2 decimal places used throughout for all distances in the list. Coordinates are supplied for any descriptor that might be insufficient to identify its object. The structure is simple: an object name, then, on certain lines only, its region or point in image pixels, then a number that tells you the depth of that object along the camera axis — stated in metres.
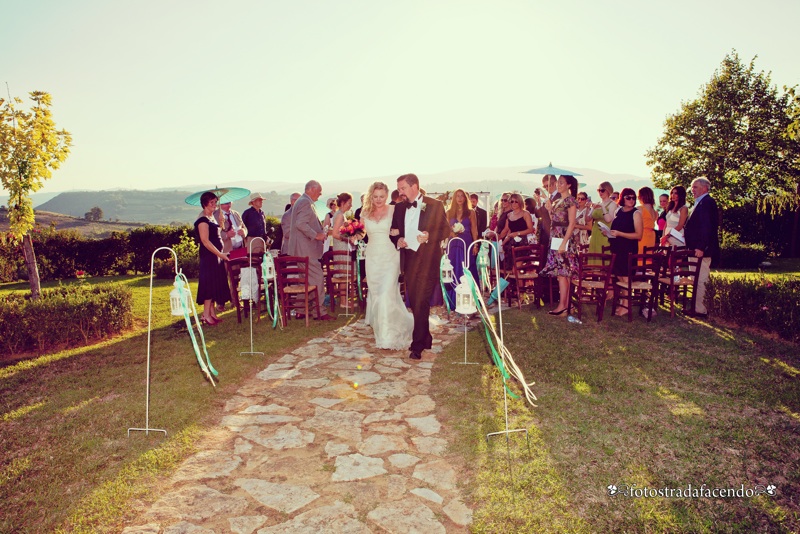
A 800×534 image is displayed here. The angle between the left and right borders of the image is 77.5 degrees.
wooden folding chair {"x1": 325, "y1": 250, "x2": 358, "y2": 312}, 9.61
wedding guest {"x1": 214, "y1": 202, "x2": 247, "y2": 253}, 9.87
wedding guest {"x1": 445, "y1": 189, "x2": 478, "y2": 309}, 8.30
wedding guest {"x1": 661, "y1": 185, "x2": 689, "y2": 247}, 9.28
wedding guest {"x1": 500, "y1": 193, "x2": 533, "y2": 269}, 9.80
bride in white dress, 7.04
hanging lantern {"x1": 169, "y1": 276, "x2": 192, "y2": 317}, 4.37
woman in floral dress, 8.20
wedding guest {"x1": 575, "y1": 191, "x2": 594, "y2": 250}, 9.65
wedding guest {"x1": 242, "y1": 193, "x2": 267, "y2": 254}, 10.70
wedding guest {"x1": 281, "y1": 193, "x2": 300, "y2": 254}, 9.23
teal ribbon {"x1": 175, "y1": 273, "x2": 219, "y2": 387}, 4.41
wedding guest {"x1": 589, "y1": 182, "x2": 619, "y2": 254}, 9.45
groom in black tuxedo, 6.37
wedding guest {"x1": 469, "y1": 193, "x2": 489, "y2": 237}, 10.52
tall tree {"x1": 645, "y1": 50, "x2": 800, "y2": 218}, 19.97
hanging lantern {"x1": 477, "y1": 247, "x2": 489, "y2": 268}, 5.66
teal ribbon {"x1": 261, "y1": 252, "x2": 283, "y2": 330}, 7.30
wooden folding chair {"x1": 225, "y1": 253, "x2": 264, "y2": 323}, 8.96
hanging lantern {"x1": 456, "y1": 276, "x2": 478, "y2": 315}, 4.86
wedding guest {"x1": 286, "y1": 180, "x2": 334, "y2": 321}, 8.92
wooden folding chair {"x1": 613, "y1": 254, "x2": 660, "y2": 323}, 8.29
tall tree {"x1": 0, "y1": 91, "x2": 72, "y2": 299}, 9.20
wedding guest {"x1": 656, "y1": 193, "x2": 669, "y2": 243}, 10.77
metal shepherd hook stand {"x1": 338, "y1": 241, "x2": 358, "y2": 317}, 9.19
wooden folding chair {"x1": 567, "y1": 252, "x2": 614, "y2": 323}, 8.39
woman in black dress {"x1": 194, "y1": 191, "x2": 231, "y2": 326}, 8.12
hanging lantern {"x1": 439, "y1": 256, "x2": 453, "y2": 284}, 5.75
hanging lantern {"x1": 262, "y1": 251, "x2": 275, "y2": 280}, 7.28
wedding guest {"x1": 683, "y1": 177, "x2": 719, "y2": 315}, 8.27
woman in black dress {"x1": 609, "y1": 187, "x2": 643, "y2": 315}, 8.34
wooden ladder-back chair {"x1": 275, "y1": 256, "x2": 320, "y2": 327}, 8.40
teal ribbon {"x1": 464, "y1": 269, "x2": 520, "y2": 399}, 4.21
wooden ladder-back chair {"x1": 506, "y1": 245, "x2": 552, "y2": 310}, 9.59
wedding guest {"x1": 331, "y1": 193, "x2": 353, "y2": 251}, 8.44
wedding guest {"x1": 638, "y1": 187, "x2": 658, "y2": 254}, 9.22
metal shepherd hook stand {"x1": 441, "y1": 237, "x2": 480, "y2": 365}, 5.87
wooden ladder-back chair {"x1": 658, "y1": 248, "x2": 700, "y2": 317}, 8.53
